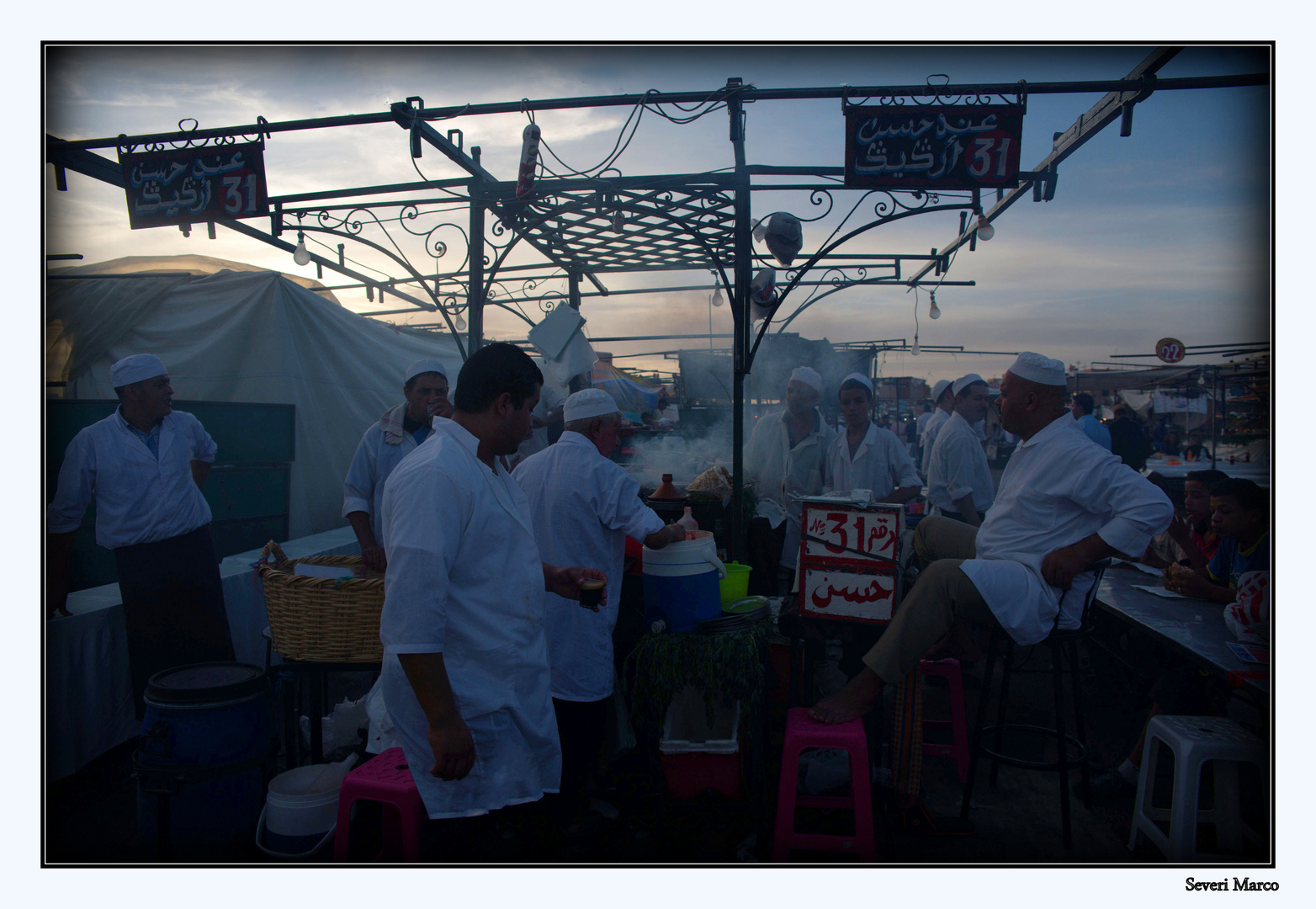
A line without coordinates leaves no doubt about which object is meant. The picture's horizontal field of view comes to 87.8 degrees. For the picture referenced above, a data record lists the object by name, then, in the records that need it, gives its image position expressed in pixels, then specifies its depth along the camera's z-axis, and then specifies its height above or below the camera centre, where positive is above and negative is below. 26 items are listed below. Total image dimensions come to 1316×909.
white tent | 7.86 +1.26
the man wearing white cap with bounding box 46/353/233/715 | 3.70 -0.40
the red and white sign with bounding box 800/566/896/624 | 3.14 -0.69
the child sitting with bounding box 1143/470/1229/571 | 4.34 -0.54
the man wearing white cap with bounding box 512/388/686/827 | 3.12 -0.45
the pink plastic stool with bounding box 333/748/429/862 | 2.62 -1.37
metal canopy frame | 3.92 +1.83
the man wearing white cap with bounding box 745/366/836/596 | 5.25 -0.09
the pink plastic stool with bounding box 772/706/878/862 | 2.81 -1.45
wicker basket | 2.93 -0.73
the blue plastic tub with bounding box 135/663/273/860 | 2.81 -1.32
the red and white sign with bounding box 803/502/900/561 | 3.11 -0.39
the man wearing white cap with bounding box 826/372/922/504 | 5.27 -0.09
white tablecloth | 3.57 -1.29
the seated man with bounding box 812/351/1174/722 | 2.78 -0.44
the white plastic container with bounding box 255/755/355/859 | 2.78 -1.53
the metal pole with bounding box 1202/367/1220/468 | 9.59 +0.33
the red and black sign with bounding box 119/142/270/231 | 4.94 +1.92
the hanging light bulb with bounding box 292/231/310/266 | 6.52 +1.87
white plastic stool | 2.72 -1.35
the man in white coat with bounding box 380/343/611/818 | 1.79 -0.46
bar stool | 2.99 -1.23
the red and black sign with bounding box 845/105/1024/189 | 3.99 +1.78
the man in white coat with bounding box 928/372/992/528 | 5.44 -0.23
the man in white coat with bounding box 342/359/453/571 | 3.75 +0.02
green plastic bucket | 3.53 -0.71
